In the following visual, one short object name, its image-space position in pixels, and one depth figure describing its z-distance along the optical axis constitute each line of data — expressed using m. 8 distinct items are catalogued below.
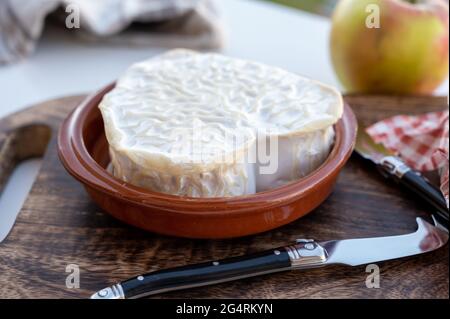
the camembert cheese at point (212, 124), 0.63
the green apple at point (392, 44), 0.92
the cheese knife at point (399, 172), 0.73
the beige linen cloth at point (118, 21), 1.09
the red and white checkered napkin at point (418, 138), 0.79
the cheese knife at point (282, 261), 0.60
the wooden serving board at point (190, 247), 0.62
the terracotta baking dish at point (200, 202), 0.62
